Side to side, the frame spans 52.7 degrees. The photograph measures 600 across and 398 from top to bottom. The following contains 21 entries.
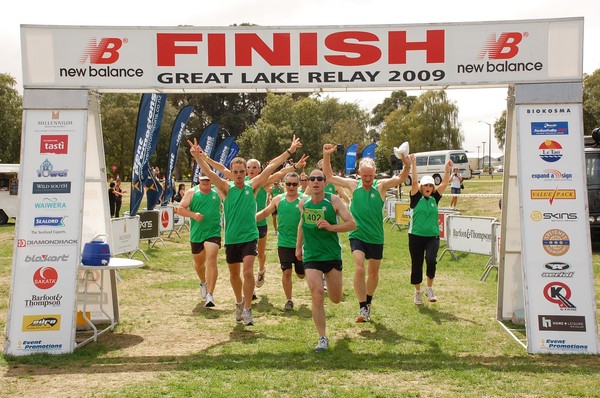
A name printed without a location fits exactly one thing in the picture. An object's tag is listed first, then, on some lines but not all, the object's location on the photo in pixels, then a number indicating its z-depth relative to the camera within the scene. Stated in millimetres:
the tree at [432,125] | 68000
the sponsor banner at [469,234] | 12648
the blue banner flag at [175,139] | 19719
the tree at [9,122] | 52219
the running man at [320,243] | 6676
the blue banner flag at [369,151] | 26012
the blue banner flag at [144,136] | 15375
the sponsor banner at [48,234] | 6789
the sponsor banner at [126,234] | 13609
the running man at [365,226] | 7914
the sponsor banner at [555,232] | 6672
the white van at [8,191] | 25859
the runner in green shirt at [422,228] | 9086
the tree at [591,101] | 54062
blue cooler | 7051
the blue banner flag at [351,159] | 29875
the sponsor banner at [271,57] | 6926
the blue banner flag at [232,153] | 30141
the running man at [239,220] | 7852
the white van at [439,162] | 48469
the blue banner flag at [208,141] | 24125
